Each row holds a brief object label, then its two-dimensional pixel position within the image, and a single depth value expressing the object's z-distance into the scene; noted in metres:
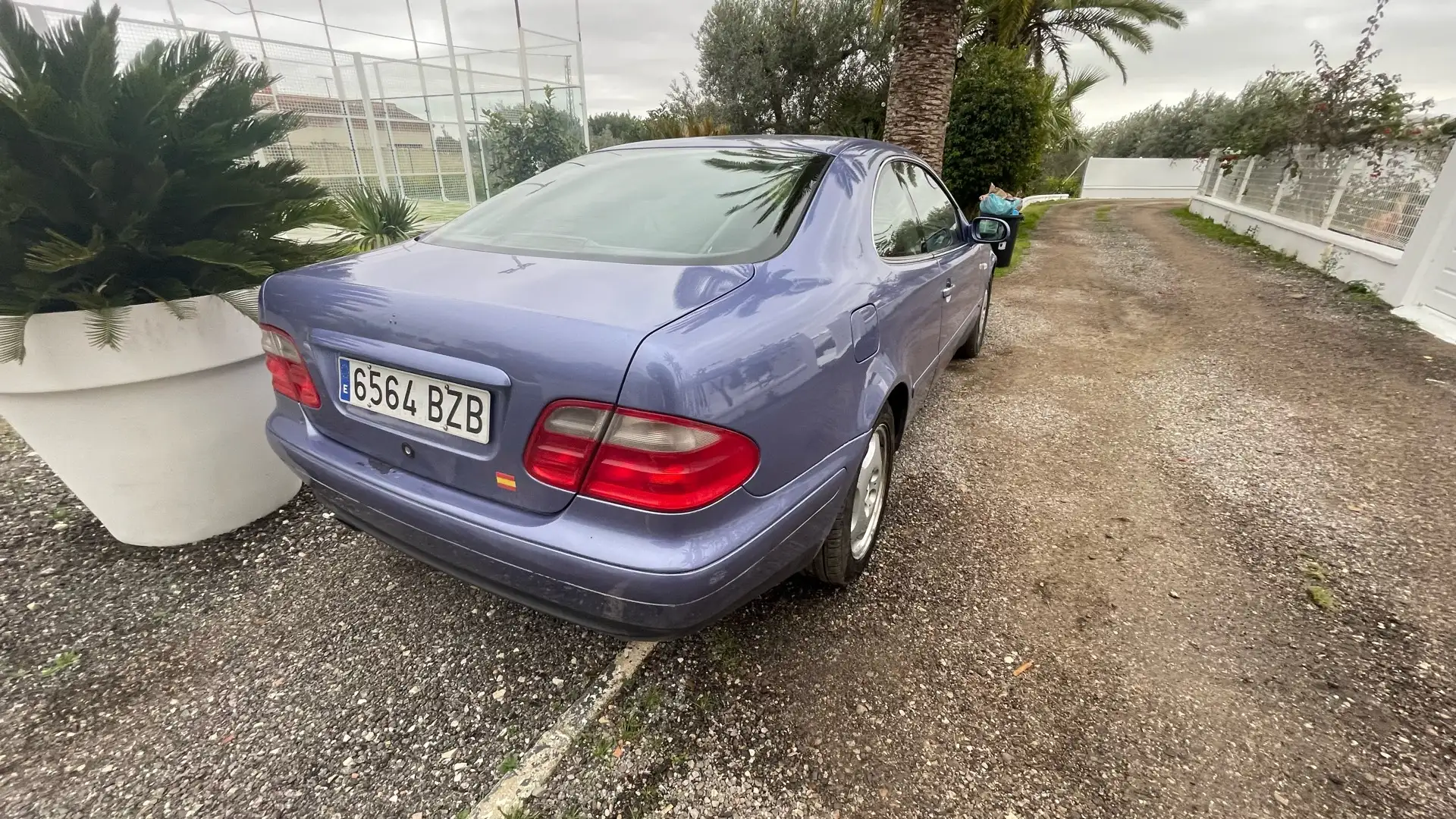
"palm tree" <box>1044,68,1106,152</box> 16.45
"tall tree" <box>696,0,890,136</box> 14.66
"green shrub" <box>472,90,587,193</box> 11.55
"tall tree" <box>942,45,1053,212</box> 11.32
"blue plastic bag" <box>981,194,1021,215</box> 8.62
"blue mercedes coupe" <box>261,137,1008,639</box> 1.34
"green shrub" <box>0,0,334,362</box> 1.88
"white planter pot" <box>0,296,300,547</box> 2.09
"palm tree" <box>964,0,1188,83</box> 15.33
